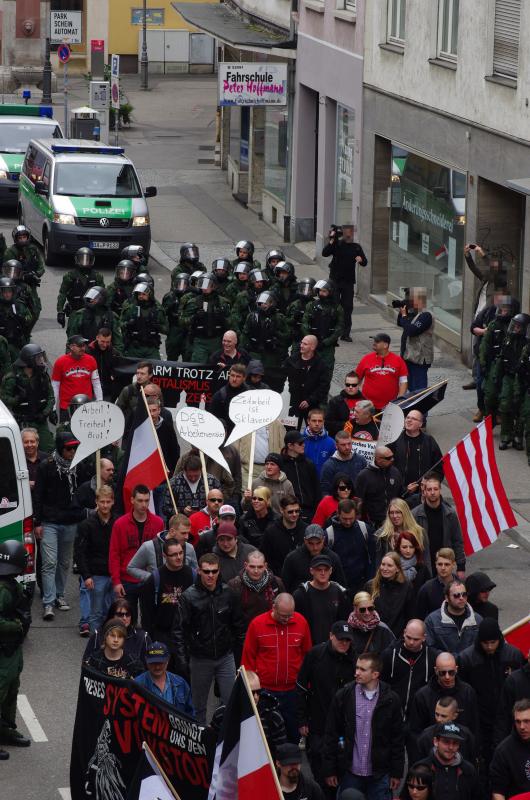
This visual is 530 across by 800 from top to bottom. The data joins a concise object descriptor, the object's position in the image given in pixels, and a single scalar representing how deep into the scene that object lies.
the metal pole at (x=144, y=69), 59.62
